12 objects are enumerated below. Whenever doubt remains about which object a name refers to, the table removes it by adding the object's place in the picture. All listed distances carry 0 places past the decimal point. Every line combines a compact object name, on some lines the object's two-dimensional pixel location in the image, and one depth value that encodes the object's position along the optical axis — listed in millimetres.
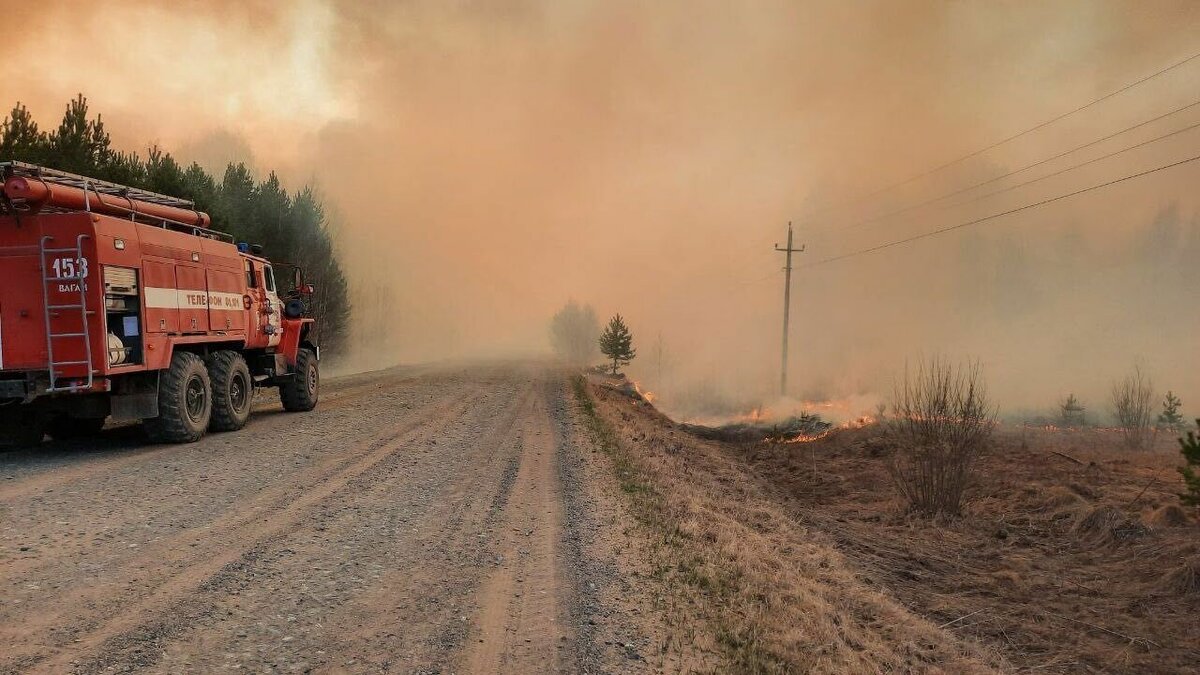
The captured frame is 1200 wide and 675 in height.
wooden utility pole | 41800
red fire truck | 9016
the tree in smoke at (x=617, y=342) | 64250
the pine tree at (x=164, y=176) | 24094
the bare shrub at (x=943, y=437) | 11695
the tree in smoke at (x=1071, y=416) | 36475
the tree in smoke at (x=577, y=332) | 104188
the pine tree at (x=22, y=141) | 19375
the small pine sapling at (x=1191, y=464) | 7500
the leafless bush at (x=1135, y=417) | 23109
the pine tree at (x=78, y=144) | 20688
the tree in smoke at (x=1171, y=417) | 29234
